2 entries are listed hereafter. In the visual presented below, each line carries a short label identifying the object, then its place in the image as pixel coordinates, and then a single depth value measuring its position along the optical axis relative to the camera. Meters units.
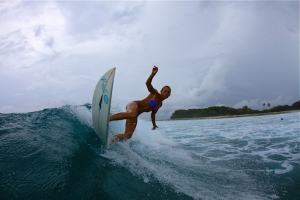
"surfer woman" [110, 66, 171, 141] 5.01
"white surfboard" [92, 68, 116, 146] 4.53
